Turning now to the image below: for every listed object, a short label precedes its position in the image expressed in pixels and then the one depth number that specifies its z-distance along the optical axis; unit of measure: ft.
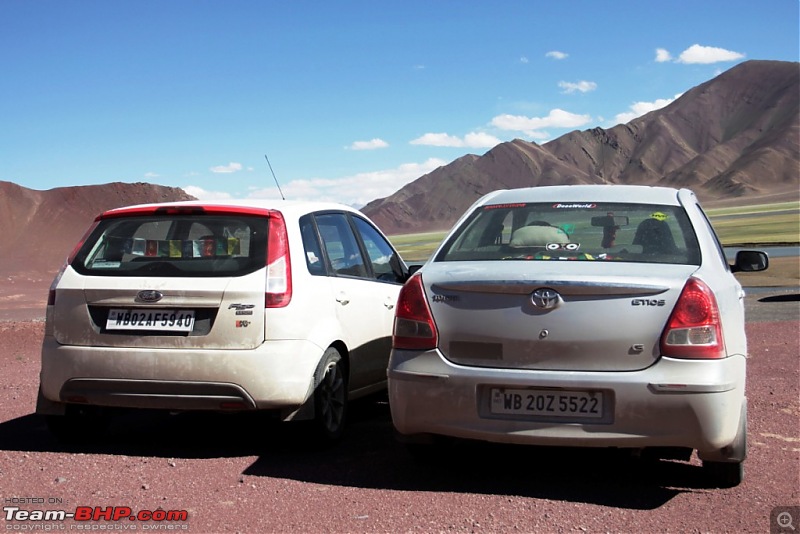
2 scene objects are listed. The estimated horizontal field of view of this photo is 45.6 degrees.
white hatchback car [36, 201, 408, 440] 18.72
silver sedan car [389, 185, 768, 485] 15.08
